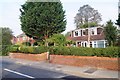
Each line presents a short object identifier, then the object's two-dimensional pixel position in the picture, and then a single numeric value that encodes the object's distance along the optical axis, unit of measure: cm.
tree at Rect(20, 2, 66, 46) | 1262
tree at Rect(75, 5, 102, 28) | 2683
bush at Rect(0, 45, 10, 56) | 1563
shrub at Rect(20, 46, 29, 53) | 1195
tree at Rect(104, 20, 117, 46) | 1290
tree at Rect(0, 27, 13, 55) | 1574
